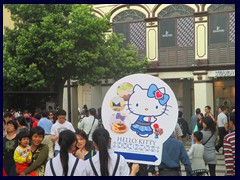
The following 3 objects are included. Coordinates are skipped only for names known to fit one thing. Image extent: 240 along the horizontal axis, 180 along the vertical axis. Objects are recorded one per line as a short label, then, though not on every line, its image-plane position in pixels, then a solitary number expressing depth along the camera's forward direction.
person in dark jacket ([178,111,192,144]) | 12.60
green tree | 18.58
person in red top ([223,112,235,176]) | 6.34
